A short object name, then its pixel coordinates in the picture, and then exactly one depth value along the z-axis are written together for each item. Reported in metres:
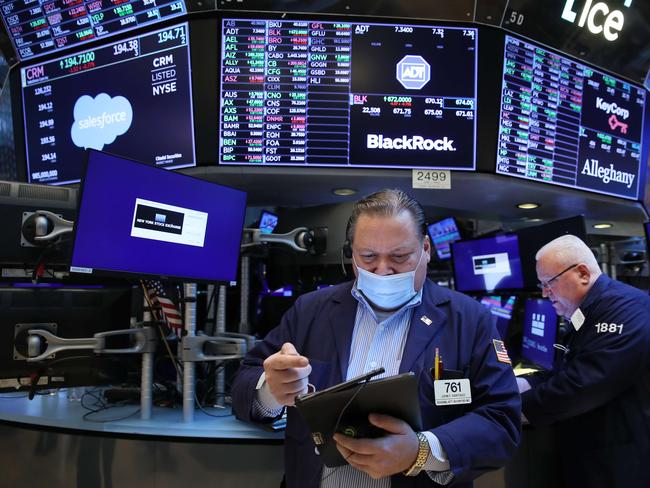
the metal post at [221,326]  2.28
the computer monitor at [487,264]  3.10
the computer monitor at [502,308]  3.17
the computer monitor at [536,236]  2.61
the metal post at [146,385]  1.93
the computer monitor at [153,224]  1.70
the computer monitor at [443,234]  3.98
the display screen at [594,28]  2.89
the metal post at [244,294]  2.55
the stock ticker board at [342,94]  2.72
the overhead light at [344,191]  3.00
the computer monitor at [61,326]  1.88
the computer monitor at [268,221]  3.18
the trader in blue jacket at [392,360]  1.18
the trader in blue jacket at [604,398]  1.91
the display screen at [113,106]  2.72
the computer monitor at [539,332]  2.68
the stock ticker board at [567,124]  2.92
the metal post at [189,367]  1.90
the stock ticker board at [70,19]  2.78
